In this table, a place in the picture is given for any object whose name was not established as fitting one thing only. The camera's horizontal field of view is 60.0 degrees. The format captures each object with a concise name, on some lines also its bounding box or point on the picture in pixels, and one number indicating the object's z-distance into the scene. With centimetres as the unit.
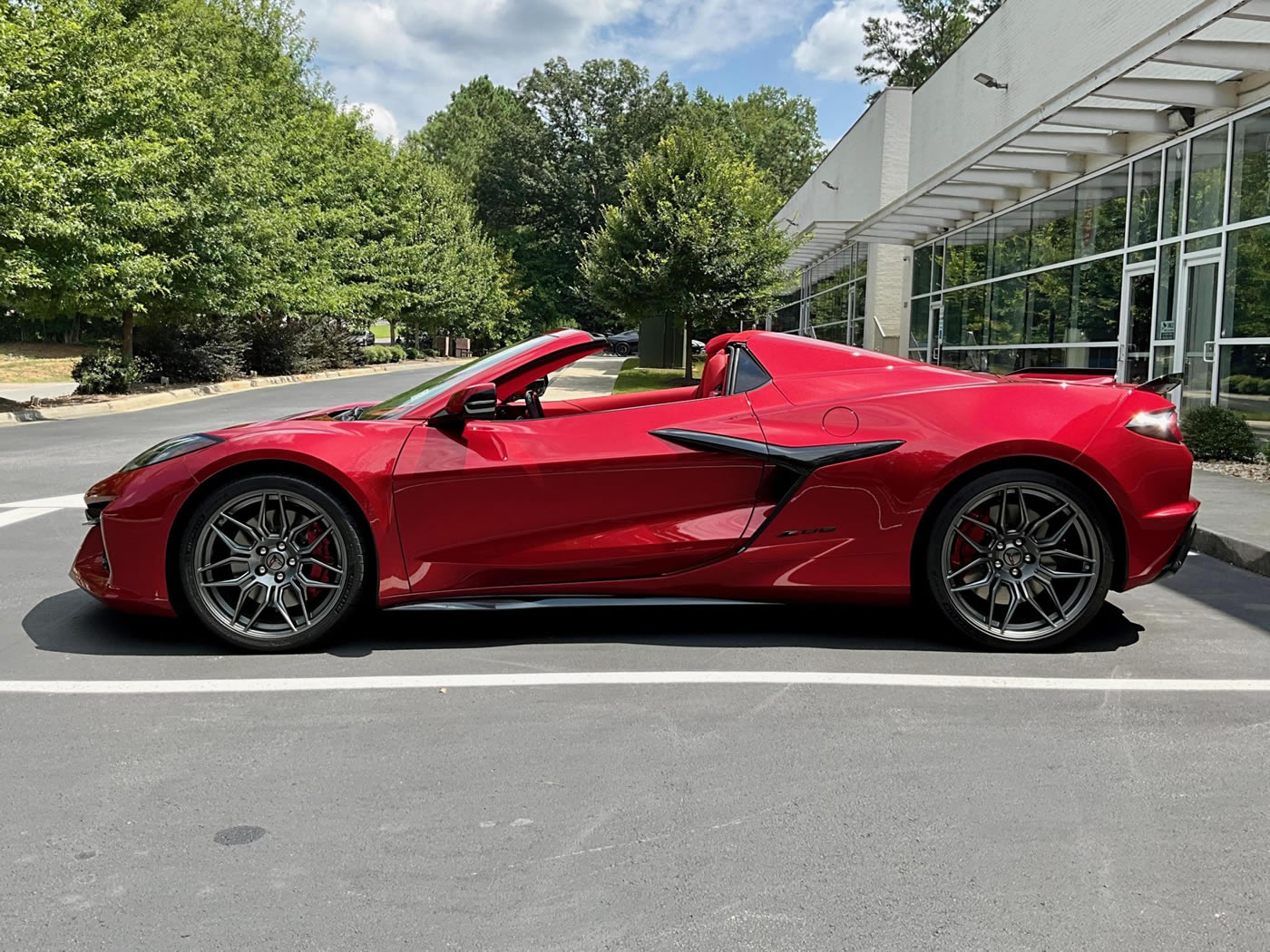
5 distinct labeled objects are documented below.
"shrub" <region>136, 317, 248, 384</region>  2617
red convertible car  446
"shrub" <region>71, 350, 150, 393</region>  2259
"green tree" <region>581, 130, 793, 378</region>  2628
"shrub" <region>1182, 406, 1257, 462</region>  1133
